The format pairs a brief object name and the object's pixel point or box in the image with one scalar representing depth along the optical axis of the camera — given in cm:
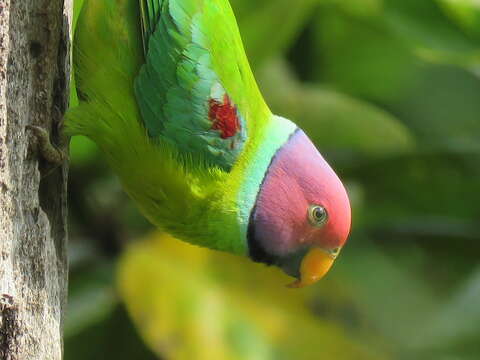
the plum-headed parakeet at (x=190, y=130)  367
